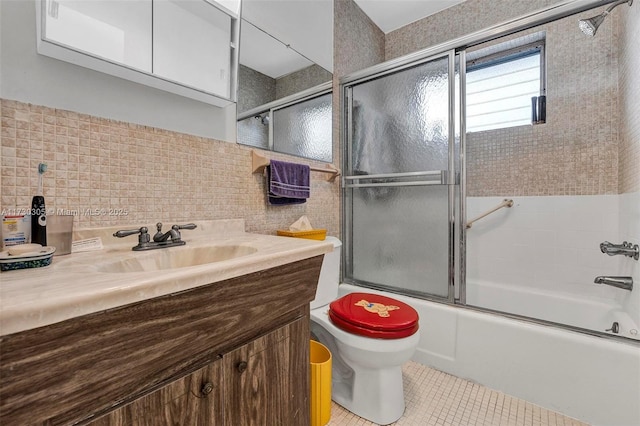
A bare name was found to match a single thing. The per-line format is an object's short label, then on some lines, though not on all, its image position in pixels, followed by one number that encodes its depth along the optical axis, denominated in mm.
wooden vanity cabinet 373
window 1965
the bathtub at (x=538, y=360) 1120
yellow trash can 1123
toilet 1122
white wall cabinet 771
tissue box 1455
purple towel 1385
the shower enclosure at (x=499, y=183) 1577
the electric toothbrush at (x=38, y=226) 687
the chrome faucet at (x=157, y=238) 845
